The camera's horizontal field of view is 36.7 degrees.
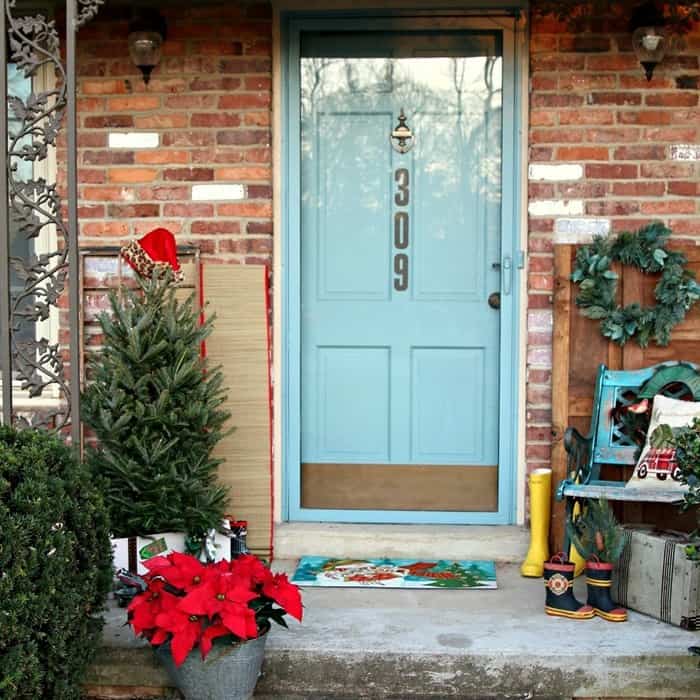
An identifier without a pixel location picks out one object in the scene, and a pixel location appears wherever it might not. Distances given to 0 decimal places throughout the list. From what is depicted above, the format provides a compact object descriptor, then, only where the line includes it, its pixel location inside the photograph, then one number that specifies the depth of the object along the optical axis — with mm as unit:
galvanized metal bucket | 3535
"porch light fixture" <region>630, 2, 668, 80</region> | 4727
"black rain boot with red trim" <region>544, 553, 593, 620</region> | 4195
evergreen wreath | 4777
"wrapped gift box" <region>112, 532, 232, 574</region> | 4426
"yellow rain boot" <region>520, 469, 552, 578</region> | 4797
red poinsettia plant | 3443
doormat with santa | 4648
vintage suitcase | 4078
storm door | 5125
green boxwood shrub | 3074
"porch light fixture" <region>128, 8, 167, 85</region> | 4914
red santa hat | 4543
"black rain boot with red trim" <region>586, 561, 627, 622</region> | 4191
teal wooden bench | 4746
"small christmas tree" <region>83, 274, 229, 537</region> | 4402
